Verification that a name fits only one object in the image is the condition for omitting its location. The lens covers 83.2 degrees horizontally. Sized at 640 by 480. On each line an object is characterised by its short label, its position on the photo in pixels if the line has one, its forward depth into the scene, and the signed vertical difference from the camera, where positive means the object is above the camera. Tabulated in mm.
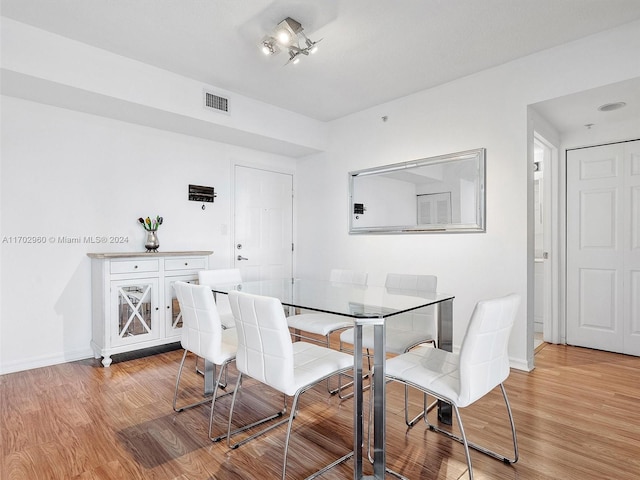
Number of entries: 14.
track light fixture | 2482 +1426
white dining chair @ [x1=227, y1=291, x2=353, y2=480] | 1641 -558
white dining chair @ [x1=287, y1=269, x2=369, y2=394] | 2695 -648
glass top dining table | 1654 -368
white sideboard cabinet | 3162 -565
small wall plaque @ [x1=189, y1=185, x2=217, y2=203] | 4082 +520
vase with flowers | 3590 +45
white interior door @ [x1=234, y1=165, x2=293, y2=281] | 4562 +198
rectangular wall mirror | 3375 +450
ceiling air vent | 3564 +1376
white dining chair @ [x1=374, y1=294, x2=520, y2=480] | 1526 -612
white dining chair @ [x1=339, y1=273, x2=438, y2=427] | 2291 -654
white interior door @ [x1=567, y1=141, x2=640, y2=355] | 3410 -83
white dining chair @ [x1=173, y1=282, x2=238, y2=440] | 2049 -522
